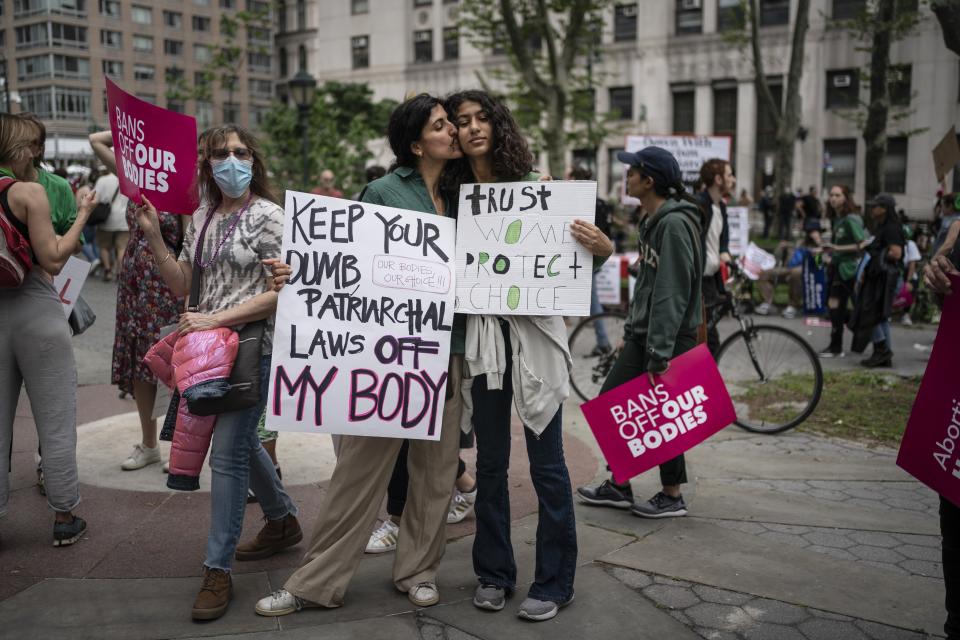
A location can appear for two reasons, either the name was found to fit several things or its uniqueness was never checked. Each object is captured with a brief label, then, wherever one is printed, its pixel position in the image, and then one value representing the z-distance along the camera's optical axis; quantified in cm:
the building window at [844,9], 3519
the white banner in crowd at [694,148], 1390
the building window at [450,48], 4600
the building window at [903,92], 3225
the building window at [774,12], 3725
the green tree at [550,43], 1767
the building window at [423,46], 4747
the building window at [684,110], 4012
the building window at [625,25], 4044
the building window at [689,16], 3925
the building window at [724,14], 3775
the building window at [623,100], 4128
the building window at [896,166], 3531
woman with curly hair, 348
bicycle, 664
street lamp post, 1808
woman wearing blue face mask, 352
